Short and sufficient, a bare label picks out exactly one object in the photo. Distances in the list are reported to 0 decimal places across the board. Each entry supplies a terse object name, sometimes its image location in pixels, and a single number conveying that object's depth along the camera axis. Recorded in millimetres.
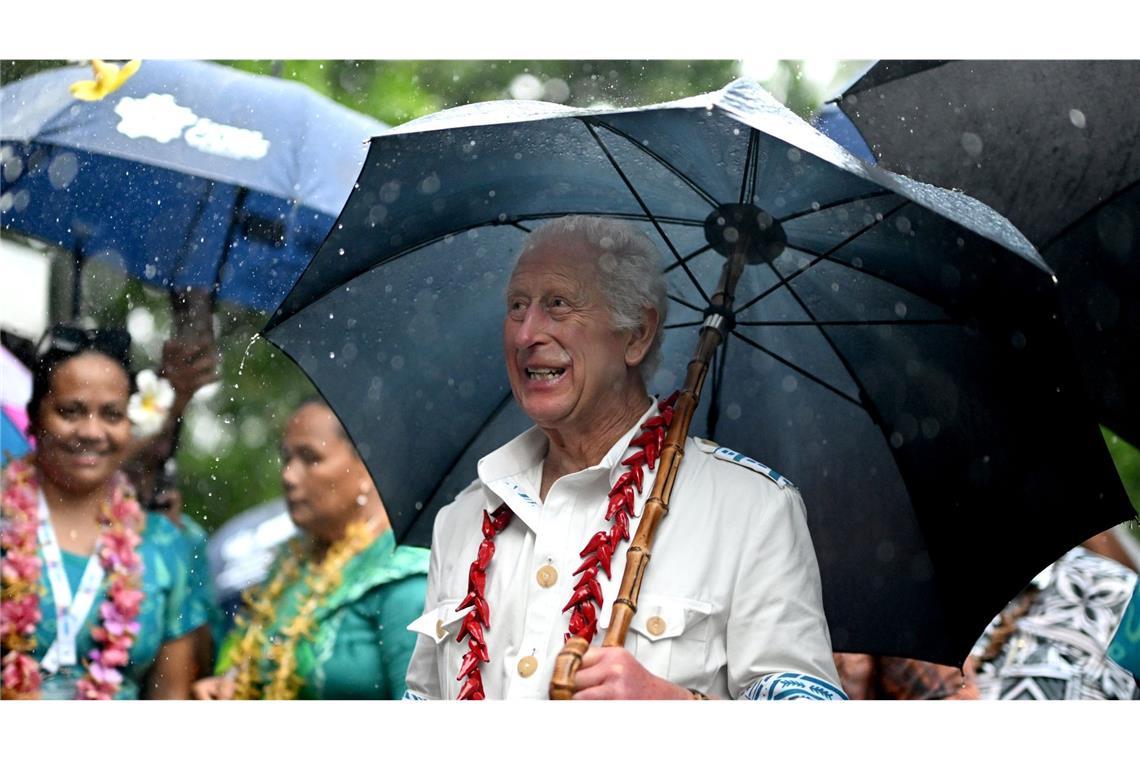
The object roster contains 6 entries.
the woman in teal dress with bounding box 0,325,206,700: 4145
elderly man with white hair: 2426
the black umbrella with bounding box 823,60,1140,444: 3527
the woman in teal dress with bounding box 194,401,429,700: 4004
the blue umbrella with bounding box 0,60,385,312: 4215
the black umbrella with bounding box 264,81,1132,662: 2637
